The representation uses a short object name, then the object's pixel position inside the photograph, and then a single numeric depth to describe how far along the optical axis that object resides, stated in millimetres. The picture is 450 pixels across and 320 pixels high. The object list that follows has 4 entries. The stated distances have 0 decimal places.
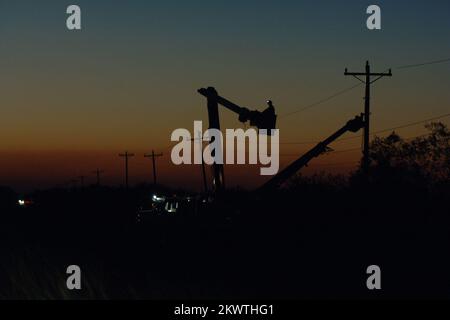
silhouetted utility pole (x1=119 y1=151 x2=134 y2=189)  118250
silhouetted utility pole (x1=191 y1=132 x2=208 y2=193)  78612
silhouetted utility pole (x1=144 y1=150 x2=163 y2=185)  107512
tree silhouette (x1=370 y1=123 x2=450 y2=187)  60512
